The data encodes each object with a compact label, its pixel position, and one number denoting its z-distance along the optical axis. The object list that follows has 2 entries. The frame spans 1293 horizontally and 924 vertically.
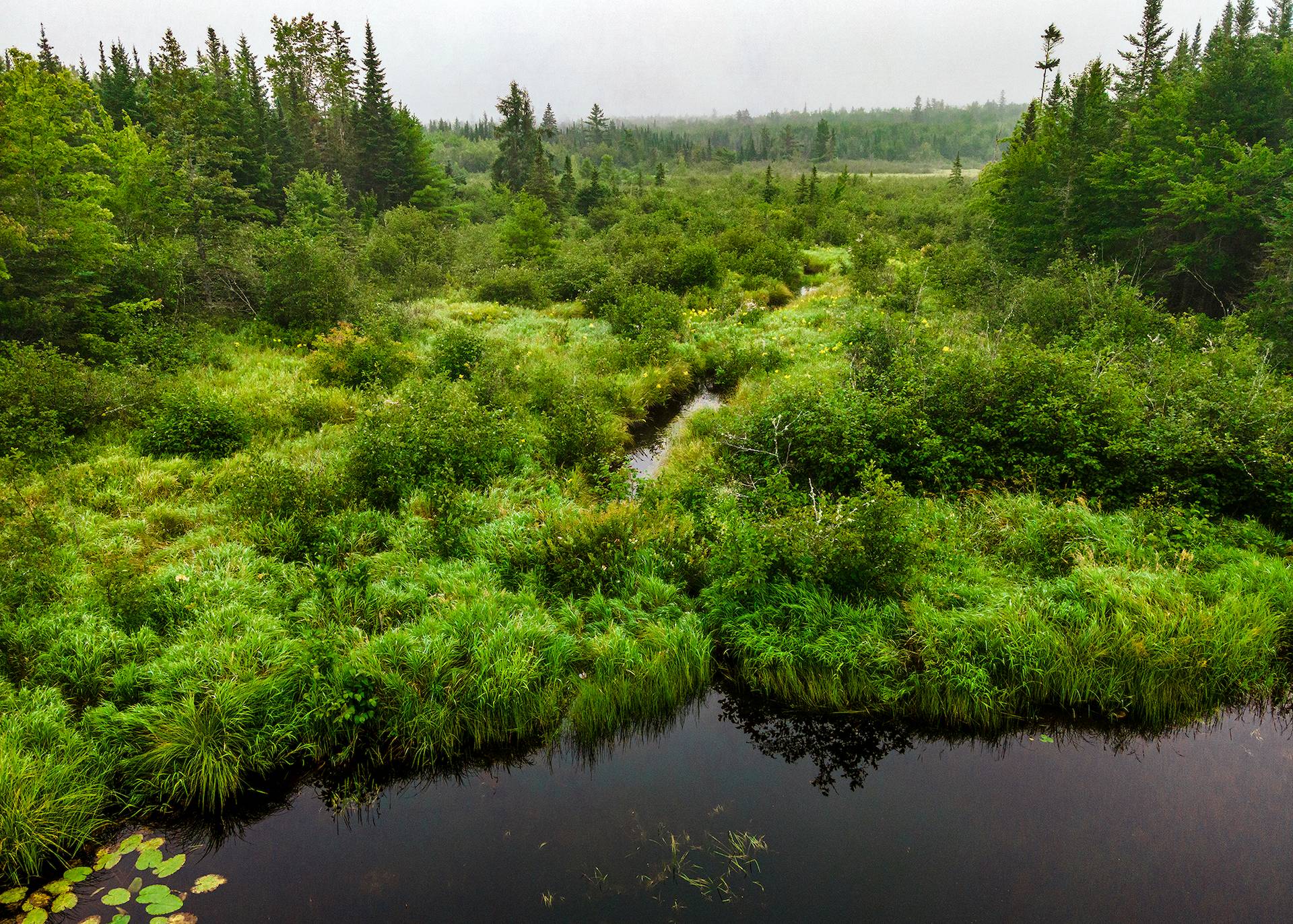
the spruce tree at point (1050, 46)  37.06
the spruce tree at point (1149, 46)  30.83
